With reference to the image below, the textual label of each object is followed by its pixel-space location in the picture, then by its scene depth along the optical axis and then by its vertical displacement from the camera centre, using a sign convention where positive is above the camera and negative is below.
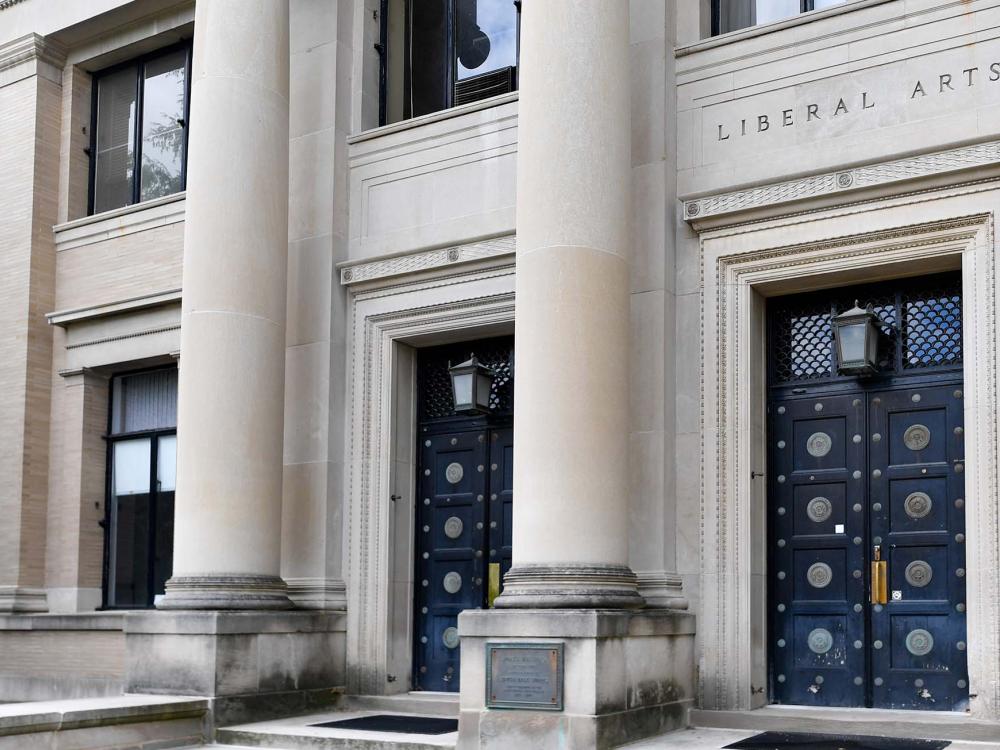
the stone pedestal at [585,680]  10.97 -1.48
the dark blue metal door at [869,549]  12.14 -0.39
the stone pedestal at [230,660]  13.32 -1.62
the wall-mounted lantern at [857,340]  12.45 +1.58
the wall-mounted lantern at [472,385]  14.80 +1.33
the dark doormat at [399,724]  12.75 -2.17
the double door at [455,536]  14.95 -0.35
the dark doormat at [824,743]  10.76 -1.94
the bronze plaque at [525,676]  11.10 -1.44
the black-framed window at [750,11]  13.38 +5.07
